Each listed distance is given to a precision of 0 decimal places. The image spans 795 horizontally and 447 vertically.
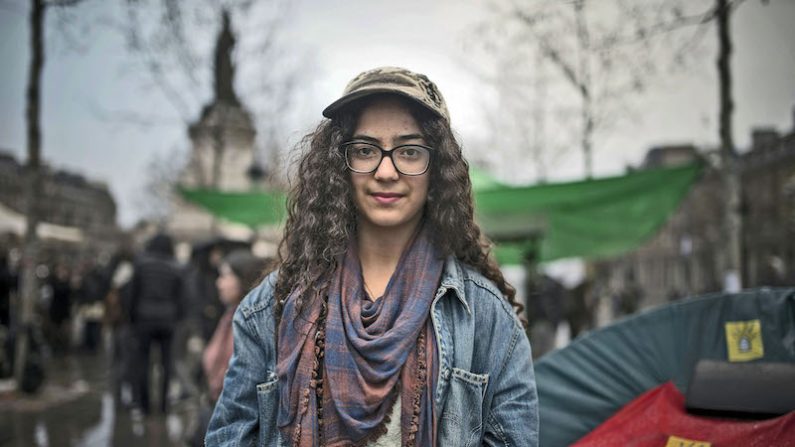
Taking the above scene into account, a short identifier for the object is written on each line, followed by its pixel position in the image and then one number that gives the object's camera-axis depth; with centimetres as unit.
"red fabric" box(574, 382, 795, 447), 214
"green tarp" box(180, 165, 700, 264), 591
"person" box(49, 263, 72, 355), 1179
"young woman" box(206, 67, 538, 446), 174
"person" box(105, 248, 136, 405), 749
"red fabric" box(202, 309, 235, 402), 337
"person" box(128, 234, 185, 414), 706
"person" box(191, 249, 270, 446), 335
